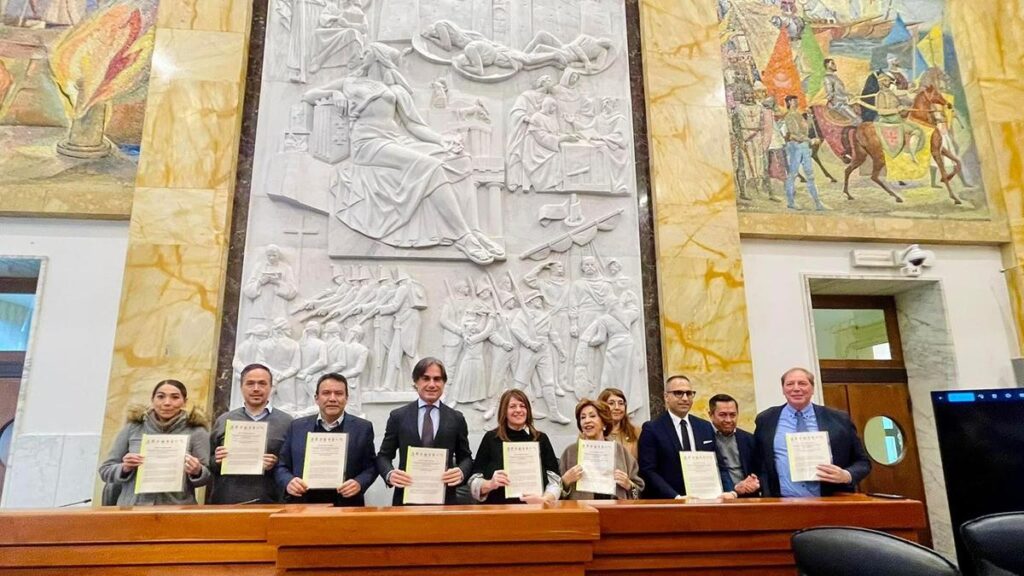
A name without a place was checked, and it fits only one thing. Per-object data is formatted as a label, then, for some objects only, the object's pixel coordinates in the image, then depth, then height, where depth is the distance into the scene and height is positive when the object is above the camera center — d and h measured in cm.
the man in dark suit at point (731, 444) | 460 -9
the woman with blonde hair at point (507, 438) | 424 -3
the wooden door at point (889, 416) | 764 +16
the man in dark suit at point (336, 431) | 405 -6
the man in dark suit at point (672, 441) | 434 -6
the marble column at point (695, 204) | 680 +249
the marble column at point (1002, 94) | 777 +413
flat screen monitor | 470 -14
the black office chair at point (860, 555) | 148 -30
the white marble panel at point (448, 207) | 641 +237
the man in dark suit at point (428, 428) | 432 +5
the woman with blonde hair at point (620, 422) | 482 +8
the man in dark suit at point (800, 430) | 418 -5
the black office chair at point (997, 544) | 170 -30
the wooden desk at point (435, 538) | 225 -37
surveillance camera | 752 +194
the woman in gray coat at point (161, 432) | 392 -2
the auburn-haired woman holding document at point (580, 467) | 403 -19
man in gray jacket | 410 -4
